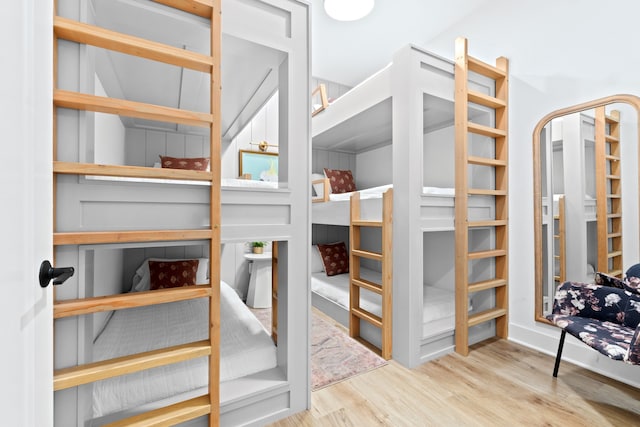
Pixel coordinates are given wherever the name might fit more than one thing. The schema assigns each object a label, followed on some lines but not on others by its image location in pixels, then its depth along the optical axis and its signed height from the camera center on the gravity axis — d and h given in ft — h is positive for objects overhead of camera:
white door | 1.92 +0.04
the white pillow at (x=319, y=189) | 9.84 +0.91
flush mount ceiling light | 7.82 +5.64
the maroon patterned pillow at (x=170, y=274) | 9.12 -1.84
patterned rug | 6.36 -3.48
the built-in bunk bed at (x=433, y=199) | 6.82 +0.40
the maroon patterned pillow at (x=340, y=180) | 13.03 +1.58
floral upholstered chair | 4.95 -1.97
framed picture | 12.34 +2.18
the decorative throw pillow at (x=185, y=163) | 9.89 +1.80
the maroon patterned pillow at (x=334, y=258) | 11.89 -1.81
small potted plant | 11.72 -1.28
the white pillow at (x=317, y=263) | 12.17 -2.00
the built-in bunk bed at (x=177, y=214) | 3.51 +0.02
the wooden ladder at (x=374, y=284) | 7.18 -1.76
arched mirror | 5.97 +0.52
